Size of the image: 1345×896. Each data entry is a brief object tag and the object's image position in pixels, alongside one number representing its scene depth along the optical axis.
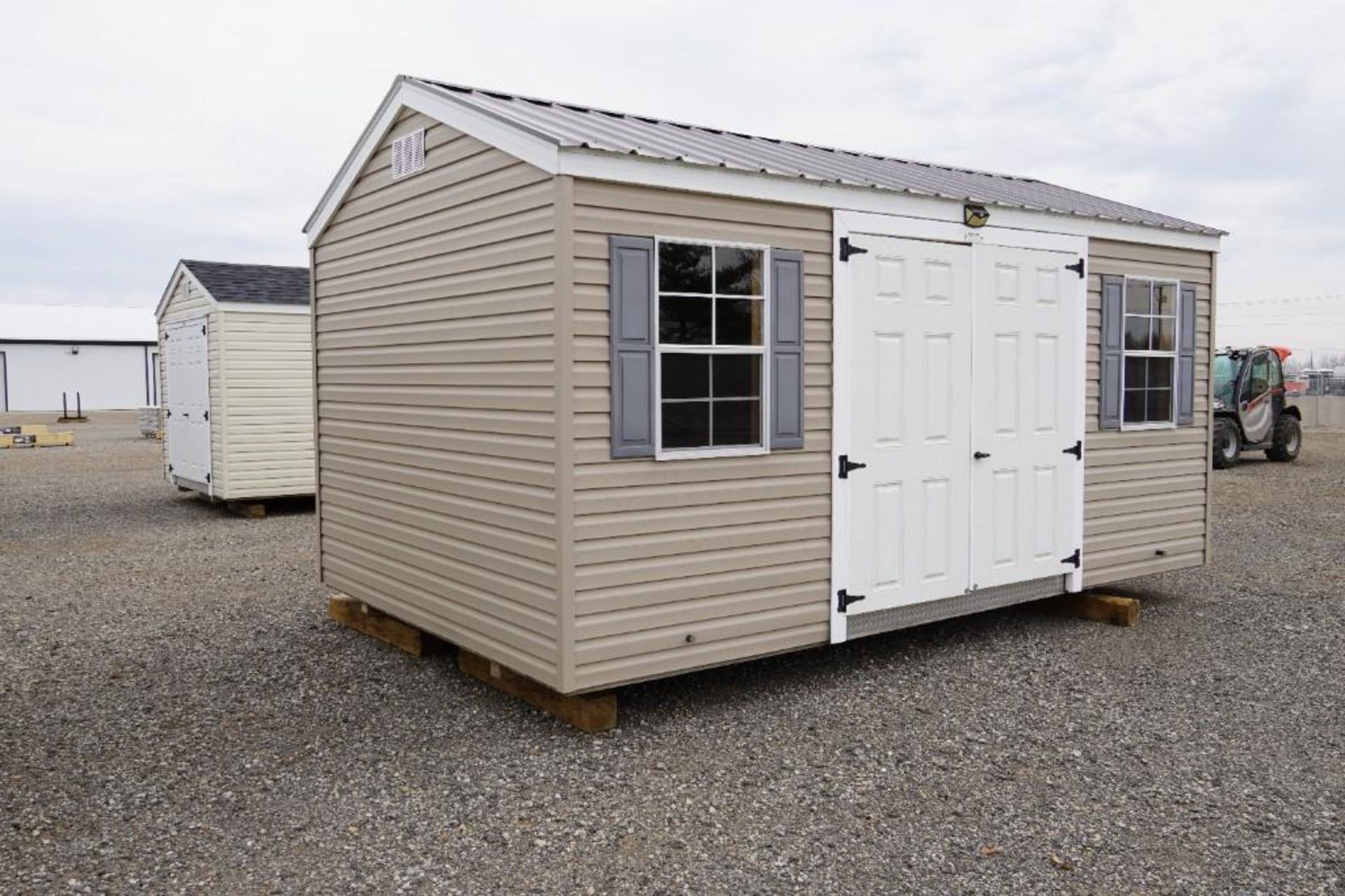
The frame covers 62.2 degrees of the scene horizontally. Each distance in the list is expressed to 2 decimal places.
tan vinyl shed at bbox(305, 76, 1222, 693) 4.88
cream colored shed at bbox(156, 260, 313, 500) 11.95
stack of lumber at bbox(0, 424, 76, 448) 22.61
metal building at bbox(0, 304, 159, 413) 36.06
